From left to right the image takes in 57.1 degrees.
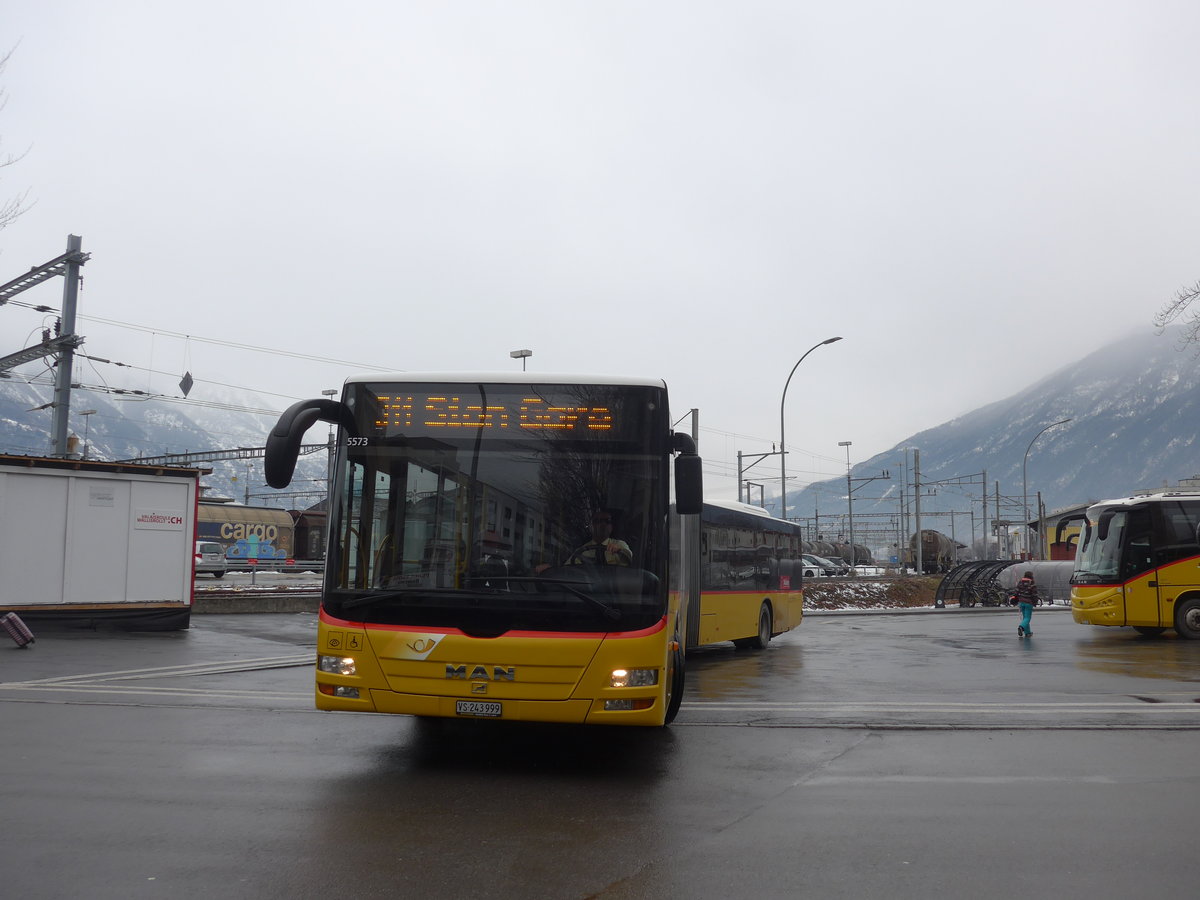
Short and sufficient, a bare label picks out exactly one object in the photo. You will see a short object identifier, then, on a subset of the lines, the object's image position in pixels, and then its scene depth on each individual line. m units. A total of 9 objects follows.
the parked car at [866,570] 73.88
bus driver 7.69
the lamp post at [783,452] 35.92
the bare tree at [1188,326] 19.39
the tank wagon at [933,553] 75.00
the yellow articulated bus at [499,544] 7.50
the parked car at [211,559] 45.69
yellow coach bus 21.27
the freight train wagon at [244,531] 56.69
